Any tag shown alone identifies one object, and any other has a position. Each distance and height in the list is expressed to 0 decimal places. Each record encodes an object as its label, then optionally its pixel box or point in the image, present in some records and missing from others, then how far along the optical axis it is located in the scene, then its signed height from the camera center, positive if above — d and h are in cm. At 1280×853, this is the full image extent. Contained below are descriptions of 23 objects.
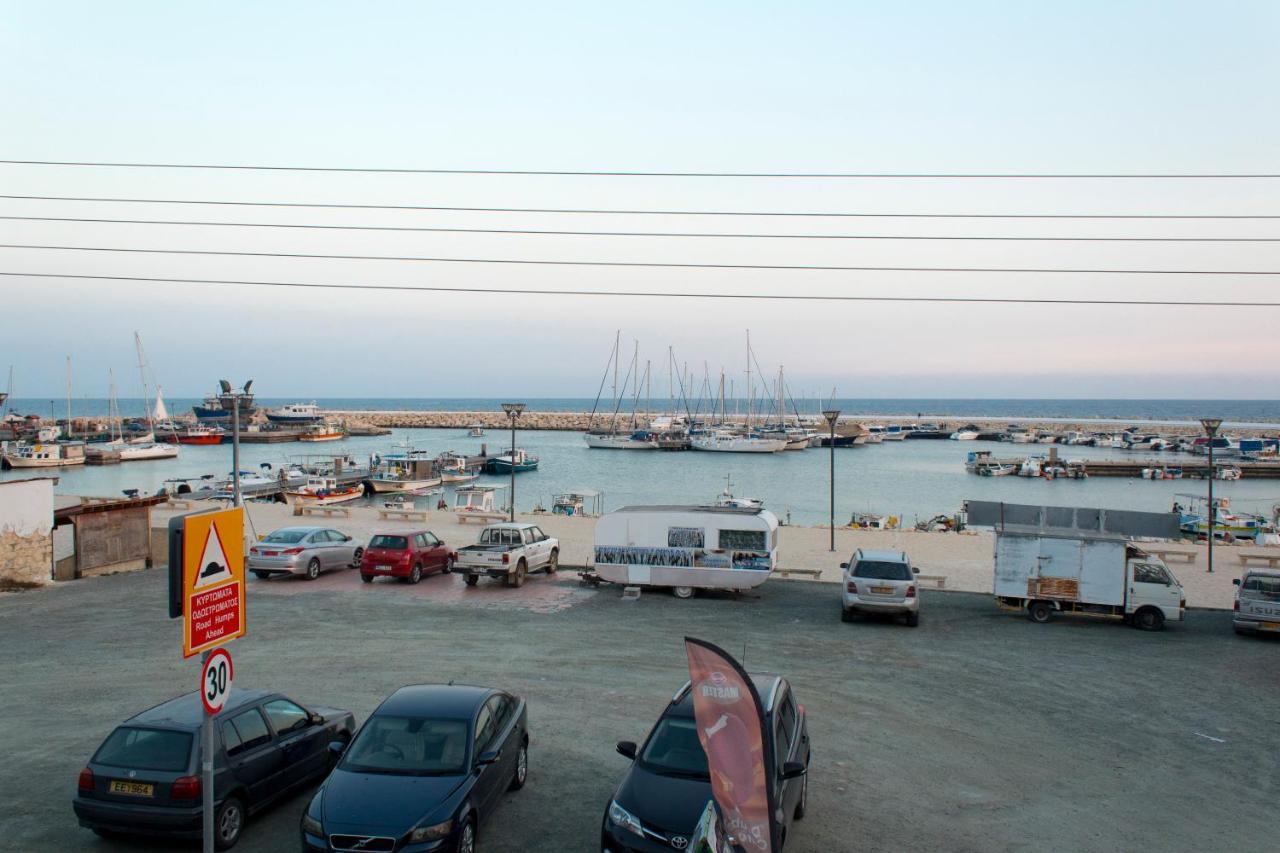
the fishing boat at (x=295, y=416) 16045 -298
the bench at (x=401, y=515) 3775 -482
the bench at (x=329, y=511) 3852 -480
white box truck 2039 -391
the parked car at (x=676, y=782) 785 -354
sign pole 690 -295
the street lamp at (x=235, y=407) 2355 -25
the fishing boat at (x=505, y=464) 9875 -691
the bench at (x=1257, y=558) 2917 -484
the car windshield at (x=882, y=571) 2036 -374
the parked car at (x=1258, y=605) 1941 -421
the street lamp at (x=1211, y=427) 2807 -54
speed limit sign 699 -224
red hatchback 2458 -432
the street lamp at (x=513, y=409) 3341 -27
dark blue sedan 779 -355
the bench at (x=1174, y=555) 2989 -490
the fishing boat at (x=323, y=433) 14962 -564
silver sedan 2477 -432
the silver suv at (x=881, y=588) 2003 -405
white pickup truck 2428 -422
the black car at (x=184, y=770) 831 -359
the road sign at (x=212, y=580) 684 -144
